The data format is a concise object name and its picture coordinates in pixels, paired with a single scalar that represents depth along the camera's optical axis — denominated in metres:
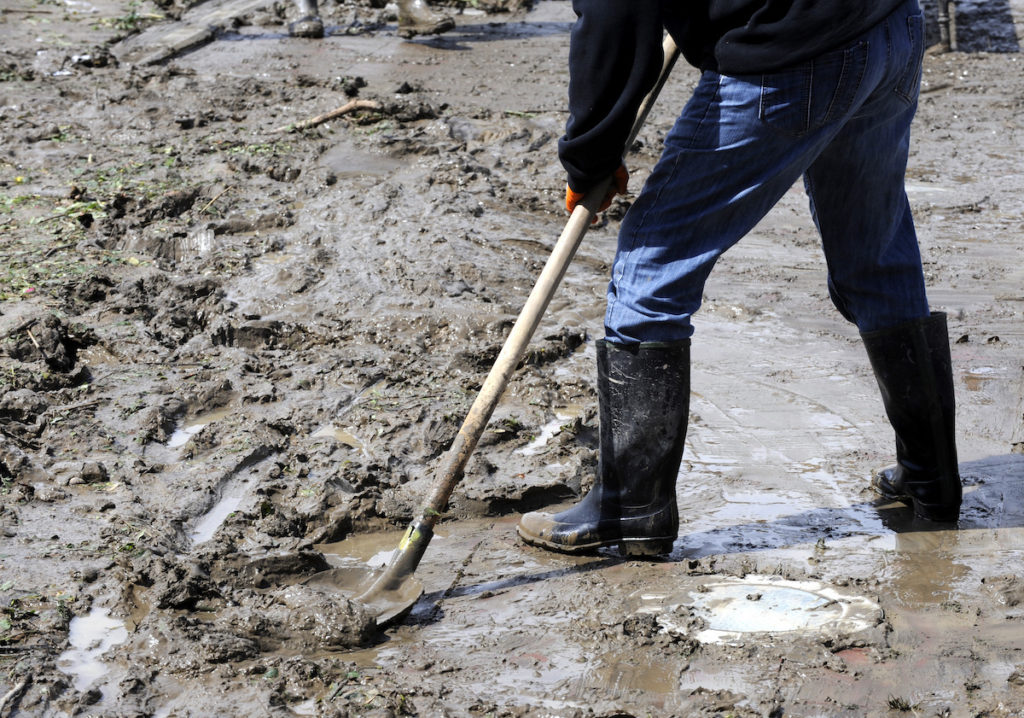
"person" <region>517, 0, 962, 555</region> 4.40
